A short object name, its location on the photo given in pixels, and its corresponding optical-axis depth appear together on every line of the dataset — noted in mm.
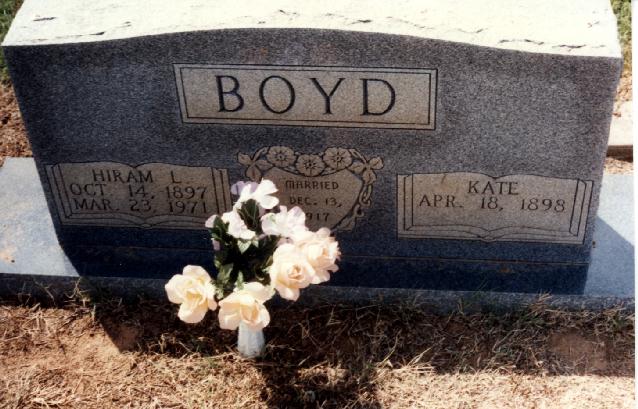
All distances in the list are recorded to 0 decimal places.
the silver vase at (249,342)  3221
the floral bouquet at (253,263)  2775
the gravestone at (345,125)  3014
